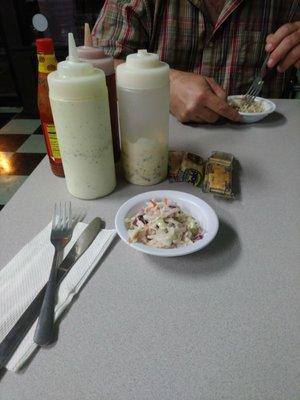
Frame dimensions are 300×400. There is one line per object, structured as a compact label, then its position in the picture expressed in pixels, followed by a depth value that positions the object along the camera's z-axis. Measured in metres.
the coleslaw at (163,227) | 0.46
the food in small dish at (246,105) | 0.88
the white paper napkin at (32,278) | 0.37
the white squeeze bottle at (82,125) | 0.47
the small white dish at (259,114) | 0.83
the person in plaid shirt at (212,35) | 1.00
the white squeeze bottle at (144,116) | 0.51
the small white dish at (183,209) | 0.44
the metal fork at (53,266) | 0.36
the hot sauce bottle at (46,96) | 0.52
